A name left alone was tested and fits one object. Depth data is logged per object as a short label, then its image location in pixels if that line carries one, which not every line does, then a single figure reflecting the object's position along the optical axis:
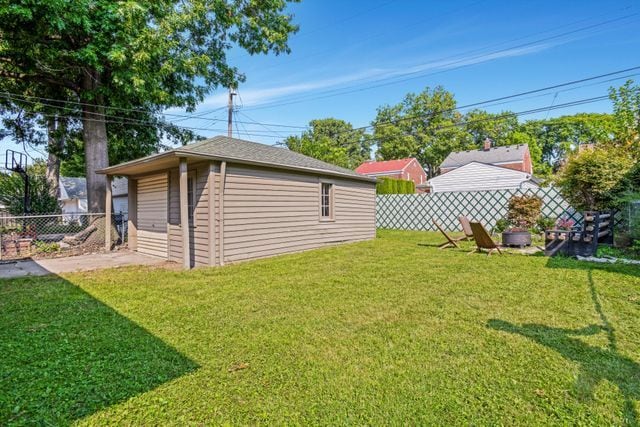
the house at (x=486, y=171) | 19.14
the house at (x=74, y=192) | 24.11
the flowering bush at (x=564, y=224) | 8.70
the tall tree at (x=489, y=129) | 35.53
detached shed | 6.45
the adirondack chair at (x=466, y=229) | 9.27
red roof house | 31.62
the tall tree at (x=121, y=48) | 8.16
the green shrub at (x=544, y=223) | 9.88
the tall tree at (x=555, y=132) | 36.25
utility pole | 16.55
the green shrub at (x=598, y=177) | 8.57
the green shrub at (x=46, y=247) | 8.41
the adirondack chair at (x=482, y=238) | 7.02
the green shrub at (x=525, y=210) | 10.32
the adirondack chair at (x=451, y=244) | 8.12
